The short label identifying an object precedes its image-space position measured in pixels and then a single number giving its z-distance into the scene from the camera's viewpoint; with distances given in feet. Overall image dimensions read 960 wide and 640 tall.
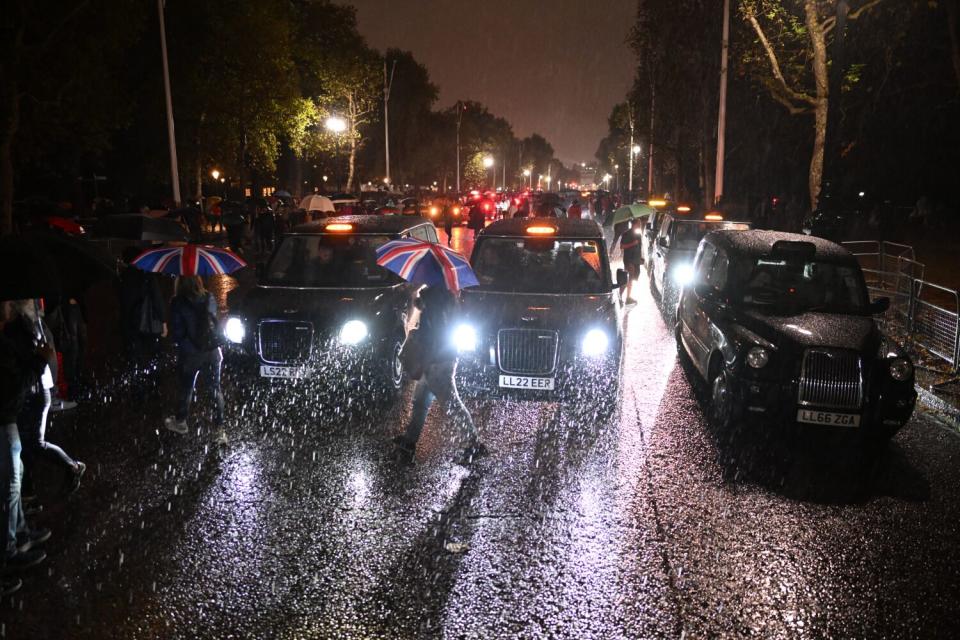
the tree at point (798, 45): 68.54
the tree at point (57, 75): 78.07
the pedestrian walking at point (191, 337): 23.41
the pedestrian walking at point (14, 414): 14.60
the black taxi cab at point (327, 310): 26.22
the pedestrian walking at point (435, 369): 21.52
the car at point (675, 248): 46.39
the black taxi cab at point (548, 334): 25.31
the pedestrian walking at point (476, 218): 83.51
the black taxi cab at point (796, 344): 22.15
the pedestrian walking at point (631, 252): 50.70
